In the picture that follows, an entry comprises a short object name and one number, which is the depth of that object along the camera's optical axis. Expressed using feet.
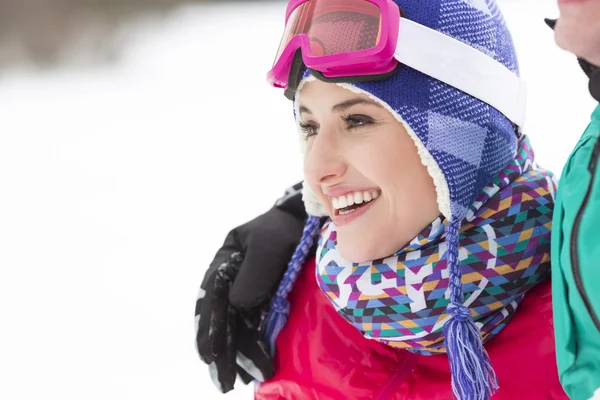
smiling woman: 6.82
